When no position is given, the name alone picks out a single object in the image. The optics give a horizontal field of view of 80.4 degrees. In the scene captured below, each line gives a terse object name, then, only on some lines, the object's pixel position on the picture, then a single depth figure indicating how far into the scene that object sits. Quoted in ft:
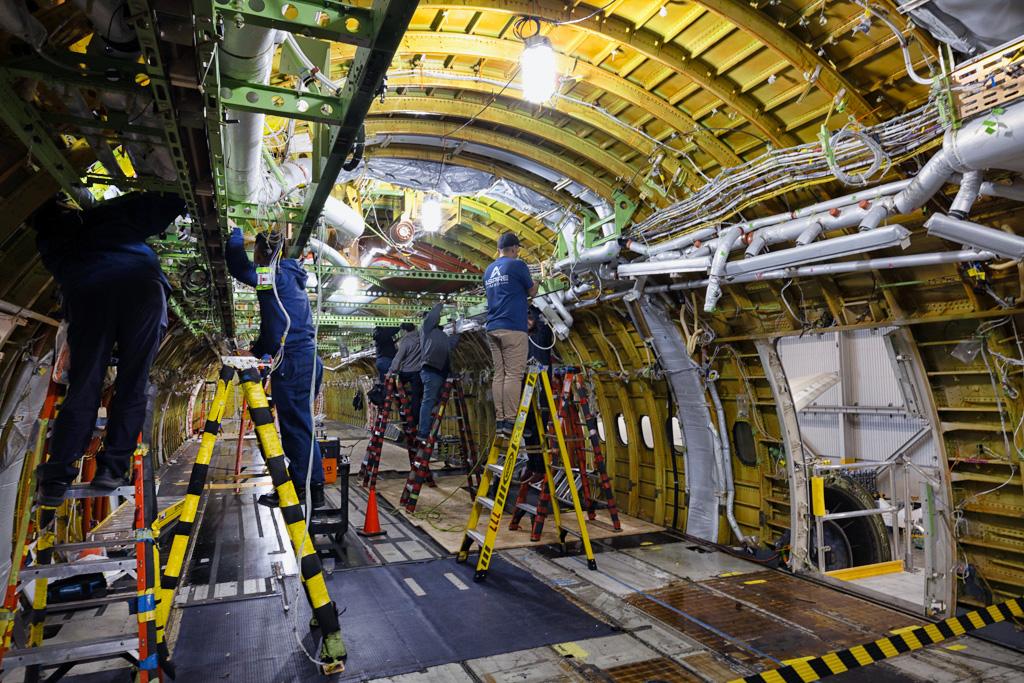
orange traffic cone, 27.96
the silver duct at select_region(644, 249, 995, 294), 16.65
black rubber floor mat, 15.53
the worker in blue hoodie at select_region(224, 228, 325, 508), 17.38
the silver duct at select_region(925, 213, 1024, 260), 14.52
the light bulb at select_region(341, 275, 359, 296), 37.50
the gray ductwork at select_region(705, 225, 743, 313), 20.97
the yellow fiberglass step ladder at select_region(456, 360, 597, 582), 21.83
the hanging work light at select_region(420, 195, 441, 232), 32.35
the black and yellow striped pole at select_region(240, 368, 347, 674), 12.99
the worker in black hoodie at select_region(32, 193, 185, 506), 12.71
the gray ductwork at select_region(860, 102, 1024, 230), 12.64
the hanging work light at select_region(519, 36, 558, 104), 17.41
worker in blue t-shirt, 23.99
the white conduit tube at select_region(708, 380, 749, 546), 27.55
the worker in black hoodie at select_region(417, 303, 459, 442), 38.06
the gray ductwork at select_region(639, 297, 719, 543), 27.63
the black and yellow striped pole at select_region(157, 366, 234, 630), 12.83
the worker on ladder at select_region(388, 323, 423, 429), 40.11
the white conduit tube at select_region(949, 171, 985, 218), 14.53
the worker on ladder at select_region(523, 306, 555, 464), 29.94
